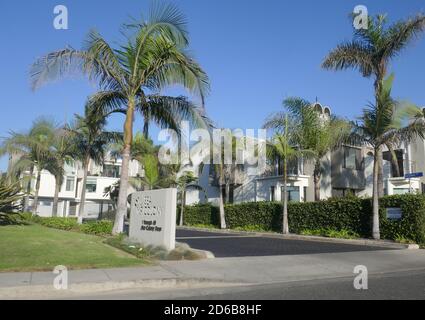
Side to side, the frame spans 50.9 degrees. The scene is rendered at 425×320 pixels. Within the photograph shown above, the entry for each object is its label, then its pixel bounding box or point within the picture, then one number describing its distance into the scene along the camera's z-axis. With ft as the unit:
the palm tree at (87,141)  85.10
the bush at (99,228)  57.82
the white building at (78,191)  188.34
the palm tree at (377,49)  68.23
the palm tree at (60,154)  97.39
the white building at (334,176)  109.19
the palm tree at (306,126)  80.38
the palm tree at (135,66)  50.52
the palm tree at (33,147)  99.04
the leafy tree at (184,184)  117.19
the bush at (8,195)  63.41
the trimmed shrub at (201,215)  111.86
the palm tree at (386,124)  62.75
